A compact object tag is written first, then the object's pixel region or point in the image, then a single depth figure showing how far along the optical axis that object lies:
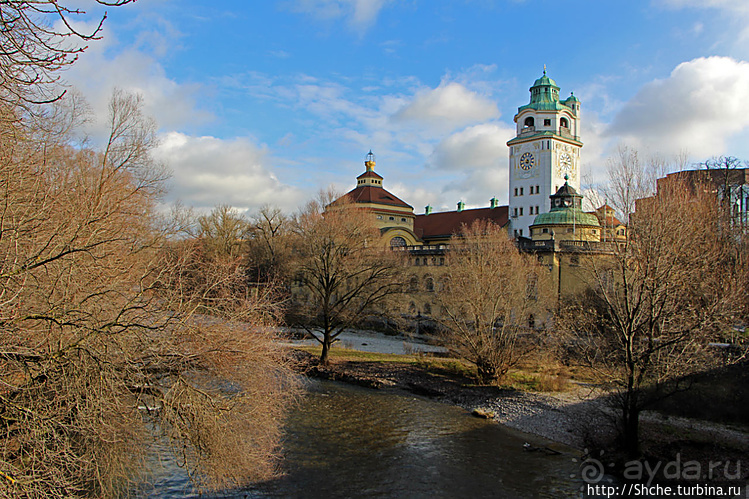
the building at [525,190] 48.97
